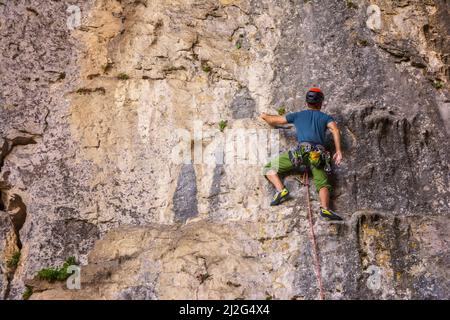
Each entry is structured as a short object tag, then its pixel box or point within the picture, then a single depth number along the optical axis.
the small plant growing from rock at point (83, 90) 8.71
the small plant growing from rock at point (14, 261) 7.77
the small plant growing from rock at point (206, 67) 8.77
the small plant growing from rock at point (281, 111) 8.42
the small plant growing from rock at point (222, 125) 8.34
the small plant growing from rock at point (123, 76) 8.73
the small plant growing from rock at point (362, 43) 8.76
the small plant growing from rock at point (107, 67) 8.84
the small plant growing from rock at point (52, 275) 7.32
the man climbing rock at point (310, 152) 7.49
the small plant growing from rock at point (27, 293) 7.23
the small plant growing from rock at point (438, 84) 8.68
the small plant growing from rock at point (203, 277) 6.90
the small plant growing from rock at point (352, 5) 9.06
